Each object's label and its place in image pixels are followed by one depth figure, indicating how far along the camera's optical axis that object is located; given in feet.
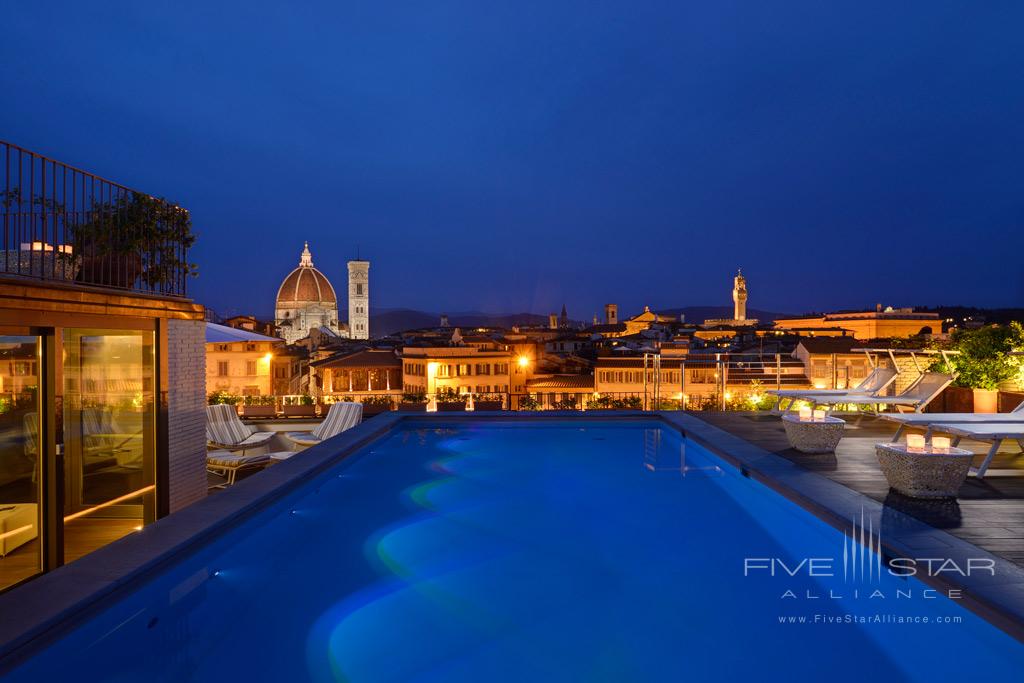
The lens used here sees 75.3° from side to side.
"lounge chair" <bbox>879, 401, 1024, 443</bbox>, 19.39
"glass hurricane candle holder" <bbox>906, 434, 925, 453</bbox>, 16.15
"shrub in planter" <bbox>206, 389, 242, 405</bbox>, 43.68
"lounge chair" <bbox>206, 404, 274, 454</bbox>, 29.25
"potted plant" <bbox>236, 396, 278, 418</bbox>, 39.07
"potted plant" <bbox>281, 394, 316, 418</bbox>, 37.09
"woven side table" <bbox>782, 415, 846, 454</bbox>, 21.93
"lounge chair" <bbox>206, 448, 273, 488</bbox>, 26.35
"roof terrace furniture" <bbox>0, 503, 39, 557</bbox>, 14.26
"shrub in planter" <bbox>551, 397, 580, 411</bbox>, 60.91
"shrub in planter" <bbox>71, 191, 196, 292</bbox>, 18.69
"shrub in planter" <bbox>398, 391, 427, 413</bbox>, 51.24
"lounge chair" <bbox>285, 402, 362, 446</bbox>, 31.22
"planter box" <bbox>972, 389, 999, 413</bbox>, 28.91
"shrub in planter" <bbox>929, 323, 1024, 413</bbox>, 29.20
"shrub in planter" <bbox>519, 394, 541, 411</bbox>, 63.06
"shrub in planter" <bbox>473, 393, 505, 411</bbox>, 57.14
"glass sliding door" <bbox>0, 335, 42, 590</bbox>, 14.25
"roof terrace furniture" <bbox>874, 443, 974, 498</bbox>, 15.52
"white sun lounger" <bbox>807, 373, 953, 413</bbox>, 27.27
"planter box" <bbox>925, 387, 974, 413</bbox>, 30.09
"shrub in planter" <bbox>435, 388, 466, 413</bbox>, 47.79
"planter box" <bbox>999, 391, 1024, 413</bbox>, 27.84
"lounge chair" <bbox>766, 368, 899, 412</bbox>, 30.39
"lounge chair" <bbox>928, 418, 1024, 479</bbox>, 17.38
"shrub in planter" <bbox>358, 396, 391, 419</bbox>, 40.04
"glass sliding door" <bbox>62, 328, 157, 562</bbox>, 16.57
